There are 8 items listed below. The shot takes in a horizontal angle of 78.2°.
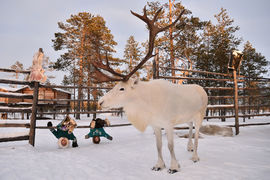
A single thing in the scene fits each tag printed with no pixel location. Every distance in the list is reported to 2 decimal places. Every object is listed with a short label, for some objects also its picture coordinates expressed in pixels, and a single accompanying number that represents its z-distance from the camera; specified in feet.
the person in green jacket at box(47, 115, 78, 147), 12.66
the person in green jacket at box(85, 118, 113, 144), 13.93
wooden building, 58.69
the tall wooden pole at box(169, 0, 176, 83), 41.46
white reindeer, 7.40
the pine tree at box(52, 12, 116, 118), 51.26
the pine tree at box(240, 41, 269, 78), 61.36
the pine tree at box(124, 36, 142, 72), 79.20
